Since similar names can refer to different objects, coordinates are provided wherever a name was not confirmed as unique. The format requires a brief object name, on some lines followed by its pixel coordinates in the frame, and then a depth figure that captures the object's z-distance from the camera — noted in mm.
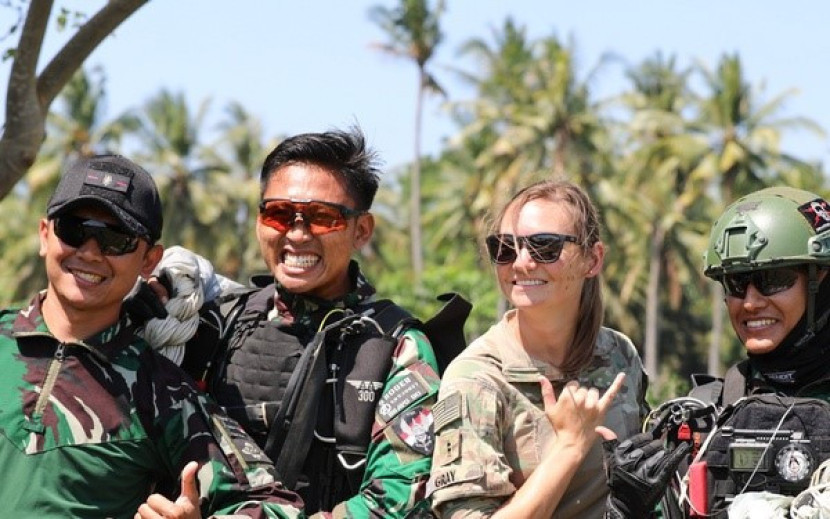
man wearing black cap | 4023
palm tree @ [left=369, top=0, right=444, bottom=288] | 52000
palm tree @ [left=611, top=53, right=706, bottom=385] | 52562
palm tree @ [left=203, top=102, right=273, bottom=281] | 55219
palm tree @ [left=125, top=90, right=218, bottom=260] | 54406
